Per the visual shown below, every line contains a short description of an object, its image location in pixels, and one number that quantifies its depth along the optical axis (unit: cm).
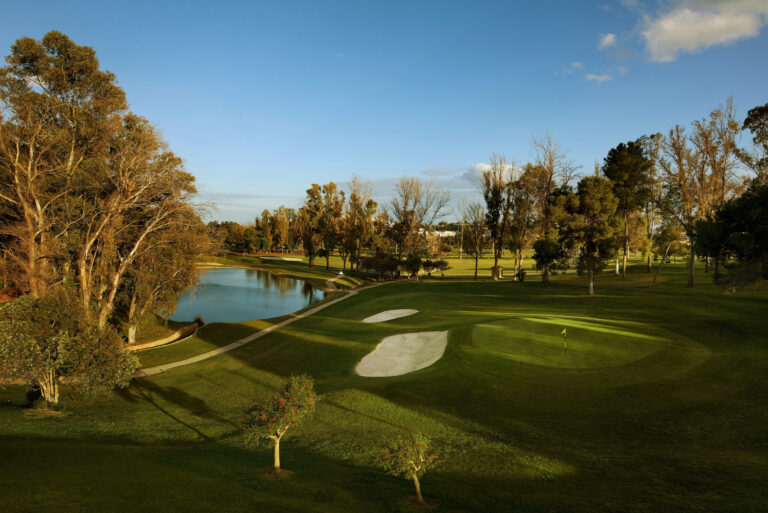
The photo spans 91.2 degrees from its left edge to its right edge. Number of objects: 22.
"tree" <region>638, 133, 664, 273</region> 4084
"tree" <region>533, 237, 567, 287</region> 3250
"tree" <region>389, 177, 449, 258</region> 5975
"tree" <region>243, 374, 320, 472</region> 849
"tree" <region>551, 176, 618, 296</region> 3078
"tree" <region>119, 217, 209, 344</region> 2653
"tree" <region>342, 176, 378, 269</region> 6544
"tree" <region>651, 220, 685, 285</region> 4063
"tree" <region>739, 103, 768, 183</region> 2542
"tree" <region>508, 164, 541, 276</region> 5184
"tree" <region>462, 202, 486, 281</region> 5732
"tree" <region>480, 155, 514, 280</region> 5125
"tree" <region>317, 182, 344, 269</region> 6919
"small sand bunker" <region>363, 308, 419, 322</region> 2859
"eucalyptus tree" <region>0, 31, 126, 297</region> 2078
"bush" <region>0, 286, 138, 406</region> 1356
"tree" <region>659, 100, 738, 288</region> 3406
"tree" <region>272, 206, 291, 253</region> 10981
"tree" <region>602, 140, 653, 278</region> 4109
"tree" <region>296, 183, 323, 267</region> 7294
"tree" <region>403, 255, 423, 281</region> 5438
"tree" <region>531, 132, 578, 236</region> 4188
